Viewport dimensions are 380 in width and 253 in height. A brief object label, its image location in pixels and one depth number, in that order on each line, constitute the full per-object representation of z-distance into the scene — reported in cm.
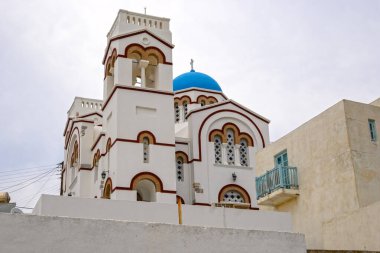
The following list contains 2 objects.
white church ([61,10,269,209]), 2202
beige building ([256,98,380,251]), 1241
